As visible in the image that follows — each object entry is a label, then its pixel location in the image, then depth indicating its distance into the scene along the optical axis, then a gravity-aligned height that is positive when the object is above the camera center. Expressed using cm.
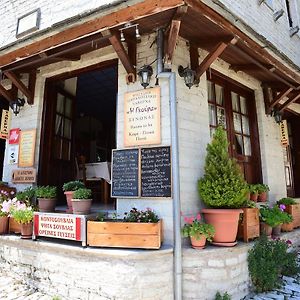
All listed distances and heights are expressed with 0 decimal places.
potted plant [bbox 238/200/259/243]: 418 -34
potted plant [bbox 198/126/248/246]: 376 +10
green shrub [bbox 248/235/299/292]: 400 -90
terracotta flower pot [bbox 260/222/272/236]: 467 -48
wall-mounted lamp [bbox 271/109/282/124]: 643 +190
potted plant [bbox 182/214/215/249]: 366 -41
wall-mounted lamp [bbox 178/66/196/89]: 422 +185
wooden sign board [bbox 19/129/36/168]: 547 +102
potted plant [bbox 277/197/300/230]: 566 -19
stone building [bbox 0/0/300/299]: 352 +197
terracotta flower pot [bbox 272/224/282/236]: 503 -56
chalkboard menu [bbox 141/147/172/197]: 386 +38
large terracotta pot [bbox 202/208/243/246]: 380 -34
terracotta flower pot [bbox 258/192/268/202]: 553 +4
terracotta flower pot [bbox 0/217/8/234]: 464 -39
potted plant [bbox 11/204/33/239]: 426 -27
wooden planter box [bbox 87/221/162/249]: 348 -43
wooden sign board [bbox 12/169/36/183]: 532 +48
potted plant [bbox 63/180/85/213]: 458 +19
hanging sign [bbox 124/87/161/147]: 409 +121
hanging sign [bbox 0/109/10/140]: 591 +158
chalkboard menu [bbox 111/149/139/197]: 409 +40
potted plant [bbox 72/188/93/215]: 418 -2
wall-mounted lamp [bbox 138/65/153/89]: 410 +181
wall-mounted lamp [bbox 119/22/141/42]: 385 +235
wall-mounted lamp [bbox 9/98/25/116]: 569 +192
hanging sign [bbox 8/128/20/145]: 573 +131
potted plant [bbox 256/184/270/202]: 548 +14
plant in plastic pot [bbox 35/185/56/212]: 467 +4
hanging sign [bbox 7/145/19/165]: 570 +93
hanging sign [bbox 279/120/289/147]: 658 +150
